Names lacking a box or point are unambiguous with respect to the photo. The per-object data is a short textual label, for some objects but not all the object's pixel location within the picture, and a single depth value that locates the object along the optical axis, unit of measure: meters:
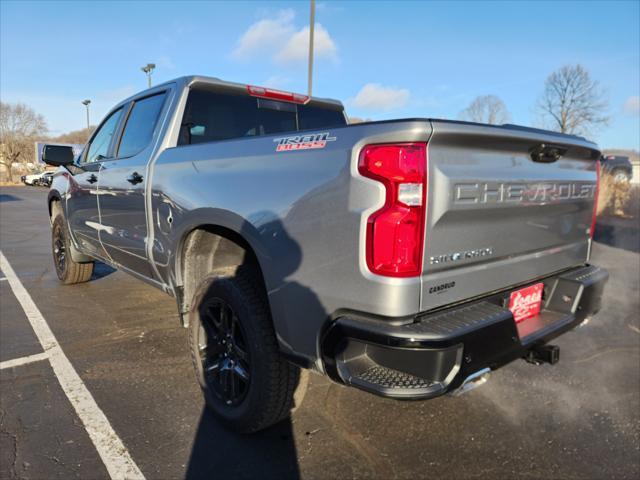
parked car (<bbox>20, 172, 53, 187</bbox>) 29.67
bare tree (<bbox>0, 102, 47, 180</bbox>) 39.78
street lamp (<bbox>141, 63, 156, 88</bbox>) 31.04
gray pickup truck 1.77
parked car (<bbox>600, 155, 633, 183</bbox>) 18.30
